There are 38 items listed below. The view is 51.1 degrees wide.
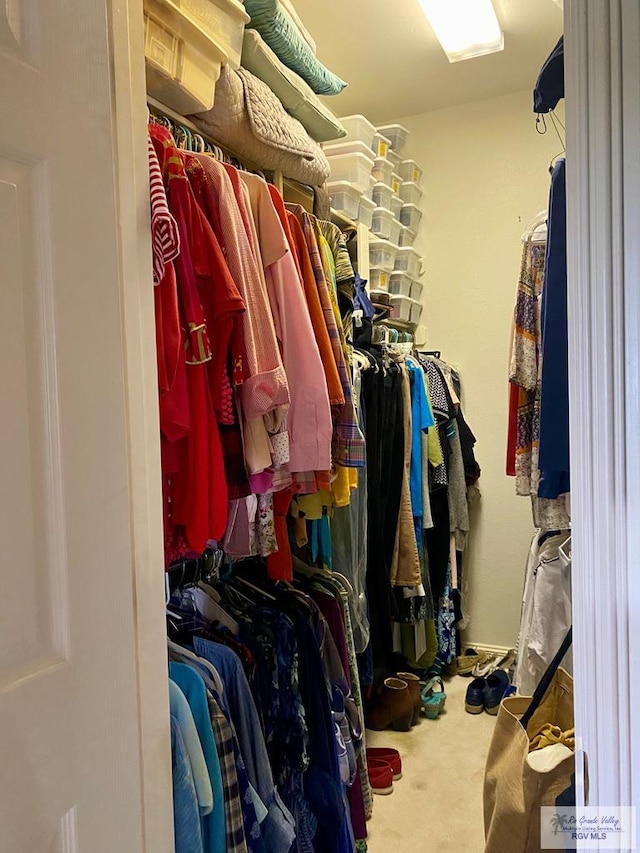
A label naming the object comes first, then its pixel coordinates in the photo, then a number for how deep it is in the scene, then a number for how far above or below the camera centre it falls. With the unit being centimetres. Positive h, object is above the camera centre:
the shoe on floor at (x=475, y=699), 293 -130
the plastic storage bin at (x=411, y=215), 351 +100
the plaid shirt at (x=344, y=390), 172 +4
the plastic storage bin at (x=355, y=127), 289 +121
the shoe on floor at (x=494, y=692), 292 -127
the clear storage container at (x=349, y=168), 280 +100
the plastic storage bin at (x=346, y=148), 281 +109
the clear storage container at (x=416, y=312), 356 +50
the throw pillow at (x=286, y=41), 176 +102
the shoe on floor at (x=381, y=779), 234 -131
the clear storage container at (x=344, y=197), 277 +88
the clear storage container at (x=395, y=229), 334 +89
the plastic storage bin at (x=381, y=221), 321 +89
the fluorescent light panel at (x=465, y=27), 251 +148
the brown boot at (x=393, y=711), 276 -127
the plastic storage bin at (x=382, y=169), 323 +115
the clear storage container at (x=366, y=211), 300 +88
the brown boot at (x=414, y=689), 283 -121
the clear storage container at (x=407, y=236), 349 +89
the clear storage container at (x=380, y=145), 320 +126
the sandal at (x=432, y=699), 290 -130
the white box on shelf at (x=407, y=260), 340 +74
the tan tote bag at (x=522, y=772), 107 -62
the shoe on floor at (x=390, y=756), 244 -129
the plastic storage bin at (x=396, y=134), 341 +139
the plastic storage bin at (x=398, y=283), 339 +62
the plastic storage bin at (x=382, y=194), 321 +102
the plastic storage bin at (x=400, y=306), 341 +50
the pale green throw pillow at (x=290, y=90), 174 +89
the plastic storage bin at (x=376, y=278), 322 +62
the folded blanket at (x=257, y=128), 157 +70
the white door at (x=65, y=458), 77 -6
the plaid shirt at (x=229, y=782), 130 -74
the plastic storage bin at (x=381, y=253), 320 +74
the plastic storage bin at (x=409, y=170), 349 +123
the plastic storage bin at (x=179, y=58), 132 +72
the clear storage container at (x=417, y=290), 359 +62
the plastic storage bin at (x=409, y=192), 350 +112
